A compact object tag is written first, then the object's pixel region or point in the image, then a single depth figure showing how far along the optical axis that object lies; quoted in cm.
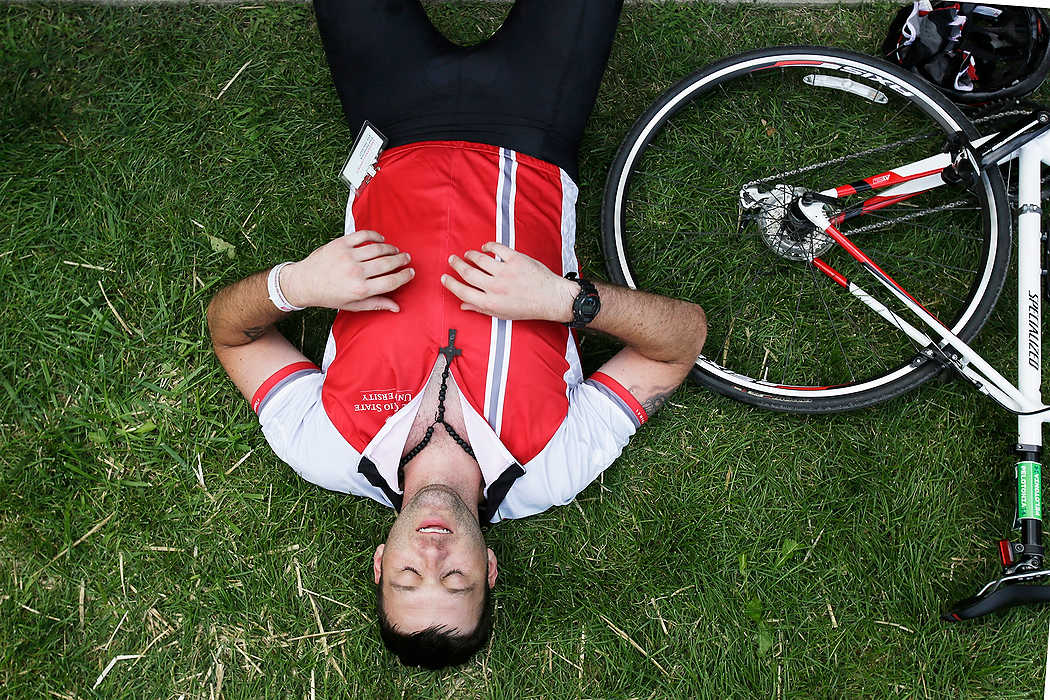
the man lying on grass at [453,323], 292
